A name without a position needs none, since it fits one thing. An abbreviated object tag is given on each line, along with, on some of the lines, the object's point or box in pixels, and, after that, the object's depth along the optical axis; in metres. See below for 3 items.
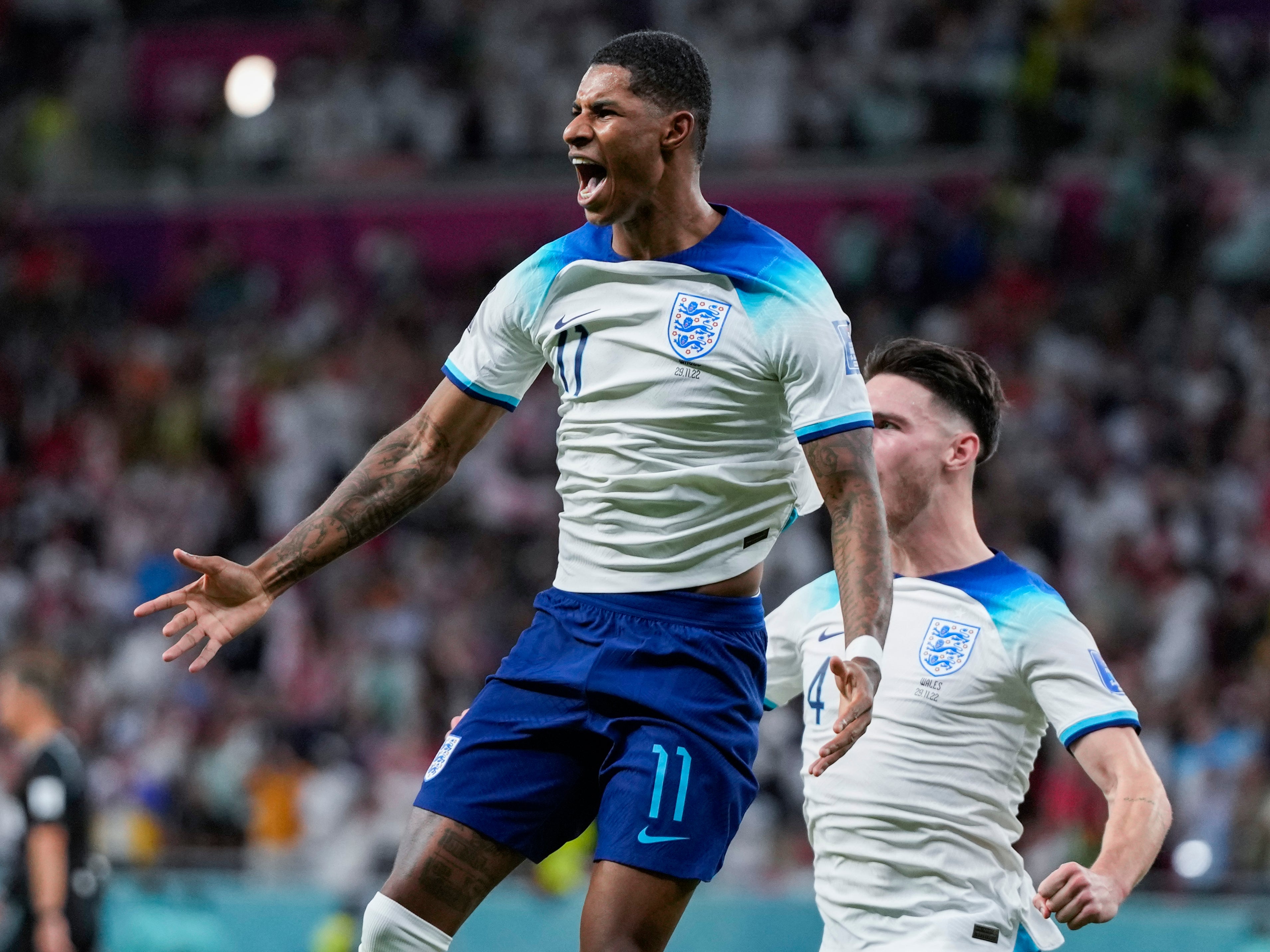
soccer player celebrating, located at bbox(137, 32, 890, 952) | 7.14
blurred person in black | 15.60
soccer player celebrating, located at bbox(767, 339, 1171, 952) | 7.99
